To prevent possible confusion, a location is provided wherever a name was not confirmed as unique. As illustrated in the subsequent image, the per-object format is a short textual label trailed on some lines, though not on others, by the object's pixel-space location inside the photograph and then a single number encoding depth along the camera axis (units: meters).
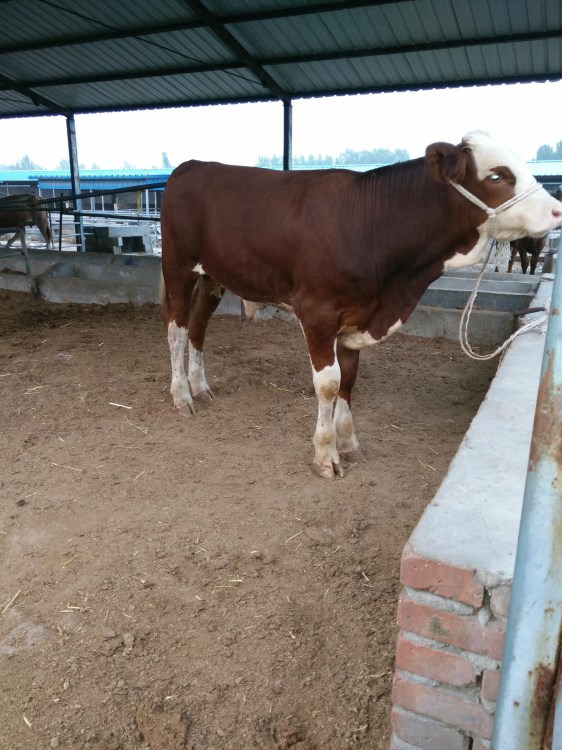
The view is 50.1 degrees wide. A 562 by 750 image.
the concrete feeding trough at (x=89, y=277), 8.12
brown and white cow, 2.98
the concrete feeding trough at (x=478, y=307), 6.09
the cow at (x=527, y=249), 9.79
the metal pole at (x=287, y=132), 10.30
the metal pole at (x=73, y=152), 12.39
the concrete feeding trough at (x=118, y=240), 13.85
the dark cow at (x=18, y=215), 11.22
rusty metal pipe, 1.07
